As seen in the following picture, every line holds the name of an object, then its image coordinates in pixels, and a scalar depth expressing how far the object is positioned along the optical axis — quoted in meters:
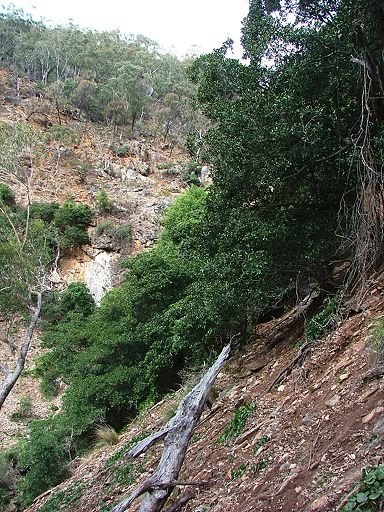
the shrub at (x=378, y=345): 4.68
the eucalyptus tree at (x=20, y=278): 8.95
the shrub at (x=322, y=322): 6.91
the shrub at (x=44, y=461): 11.70
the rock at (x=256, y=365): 8.23
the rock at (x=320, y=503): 3.17
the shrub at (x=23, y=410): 20.59
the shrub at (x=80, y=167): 36.49
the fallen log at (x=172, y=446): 4.04
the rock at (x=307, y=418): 4.74
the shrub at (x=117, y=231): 29.77
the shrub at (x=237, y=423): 5.92
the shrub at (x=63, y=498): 7.72
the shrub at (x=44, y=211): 30.77
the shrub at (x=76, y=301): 26.27
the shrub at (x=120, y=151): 40.47
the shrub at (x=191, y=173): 36.19
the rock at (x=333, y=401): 4.74
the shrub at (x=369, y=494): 2.74
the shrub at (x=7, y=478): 13.70
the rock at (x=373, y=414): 3.93
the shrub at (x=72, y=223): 29.92
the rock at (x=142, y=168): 38.75
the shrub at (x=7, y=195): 30.84
